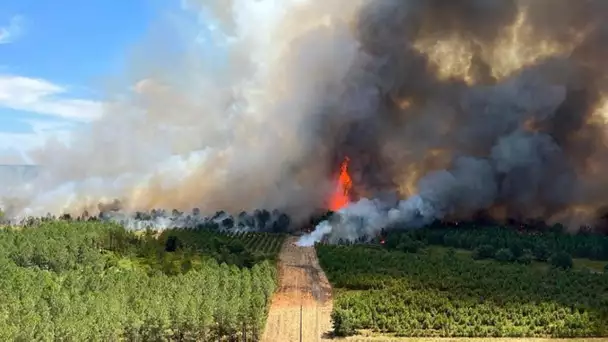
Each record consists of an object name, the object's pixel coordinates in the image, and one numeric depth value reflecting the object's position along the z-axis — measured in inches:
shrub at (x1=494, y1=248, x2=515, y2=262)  4185.5
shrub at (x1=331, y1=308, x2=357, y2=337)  2534.4
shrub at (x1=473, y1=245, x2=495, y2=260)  4330.7
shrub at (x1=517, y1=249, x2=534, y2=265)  4124.0
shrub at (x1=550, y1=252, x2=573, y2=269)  3971.5
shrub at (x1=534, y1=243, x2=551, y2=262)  4260.3
